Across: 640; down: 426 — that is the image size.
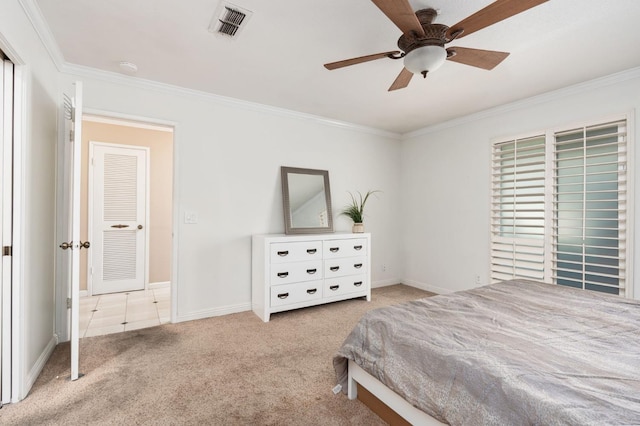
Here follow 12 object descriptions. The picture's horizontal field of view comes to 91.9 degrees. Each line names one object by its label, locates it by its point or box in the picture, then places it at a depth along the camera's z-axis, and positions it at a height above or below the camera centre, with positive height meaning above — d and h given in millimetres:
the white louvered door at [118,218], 4391 -97
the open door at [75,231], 2080 -137
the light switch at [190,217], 3307 -52
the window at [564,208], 2857 +86
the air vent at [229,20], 1986 +1305
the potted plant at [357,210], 4164 +56
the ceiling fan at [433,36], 1538 +1052
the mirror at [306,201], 3867 +167
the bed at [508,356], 992 -570
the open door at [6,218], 1826 -47
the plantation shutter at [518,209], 3371 +76
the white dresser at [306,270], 3334 -661
